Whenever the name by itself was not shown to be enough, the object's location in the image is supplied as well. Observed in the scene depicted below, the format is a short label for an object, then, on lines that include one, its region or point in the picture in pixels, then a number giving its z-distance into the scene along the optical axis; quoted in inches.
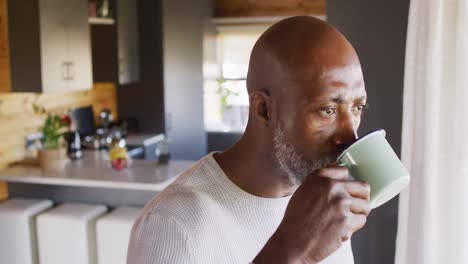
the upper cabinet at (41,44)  136.5
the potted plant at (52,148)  126.5
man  32.7
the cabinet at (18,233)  119.0
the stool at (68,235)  115.9
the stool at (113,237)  112.5
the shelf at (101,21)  167.7
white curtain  62.2
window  231.1
